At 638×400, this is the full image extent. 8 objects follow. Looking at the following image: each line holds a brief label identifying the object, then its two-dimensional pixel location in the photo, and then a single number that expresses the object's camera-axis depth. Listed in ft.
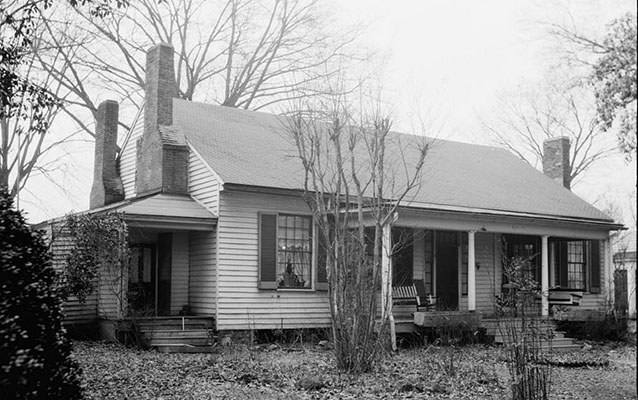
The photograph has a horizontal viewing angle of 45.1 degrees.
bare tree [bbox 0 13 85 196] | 91.81
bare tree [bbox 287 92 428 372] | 38.27
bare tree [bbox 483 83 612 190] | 123.33
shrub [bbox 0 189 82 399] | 18.39
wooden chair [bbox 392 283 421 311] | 61.31
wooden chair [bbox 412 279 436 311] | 62.80
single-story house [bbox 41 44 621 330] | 57.31
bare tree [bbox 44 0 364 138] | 101.14
